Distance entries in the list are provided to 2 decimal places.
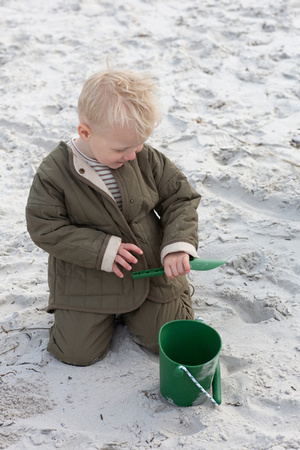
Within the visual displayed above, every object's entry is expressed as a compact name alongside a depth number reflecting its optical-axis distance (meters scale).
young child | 1.72
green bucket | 1.66
